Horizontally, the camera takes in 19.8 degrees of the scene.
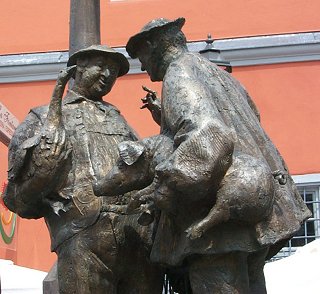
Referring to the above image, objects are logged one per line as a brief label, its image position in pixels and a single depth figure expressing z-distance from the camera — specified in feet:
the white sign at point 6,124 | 23.00
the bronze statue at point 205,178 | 9.80
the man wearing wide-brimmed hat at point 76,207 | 11.78
